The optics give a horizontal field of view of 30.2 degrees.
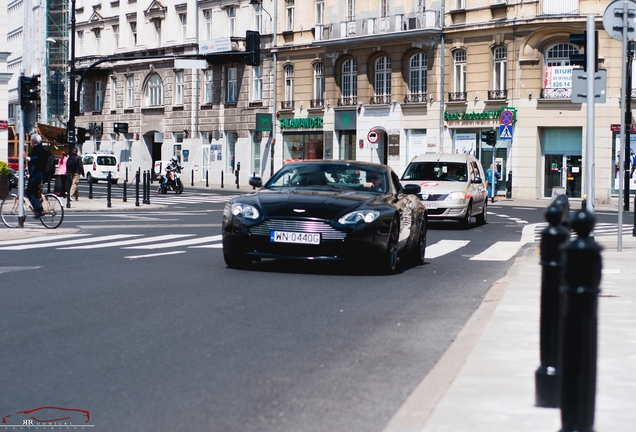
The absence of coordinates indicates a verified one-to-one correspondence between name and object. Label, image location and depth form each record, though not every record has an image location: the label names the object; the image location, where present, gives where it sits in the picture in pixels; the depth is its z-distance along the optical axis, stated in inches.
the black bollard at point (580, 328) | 159.8
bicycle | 900.0
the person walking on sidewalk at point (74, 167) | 1385.3
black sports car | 492.7
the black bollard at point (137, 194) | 1366.9
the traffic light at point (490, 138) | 1695.4
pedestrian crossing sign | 1692.9
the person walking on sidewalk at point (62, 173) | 1402.6
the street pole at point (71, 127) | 1544.0
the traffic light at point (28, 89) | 889.5
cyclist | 897.5
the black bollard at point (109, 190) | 1306.6
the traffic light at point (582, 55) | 610.1
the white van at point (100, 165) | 2491.4
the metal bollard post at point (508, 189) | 1889.8
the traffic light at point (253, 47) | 1515.7
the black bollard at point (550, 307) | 206.7
